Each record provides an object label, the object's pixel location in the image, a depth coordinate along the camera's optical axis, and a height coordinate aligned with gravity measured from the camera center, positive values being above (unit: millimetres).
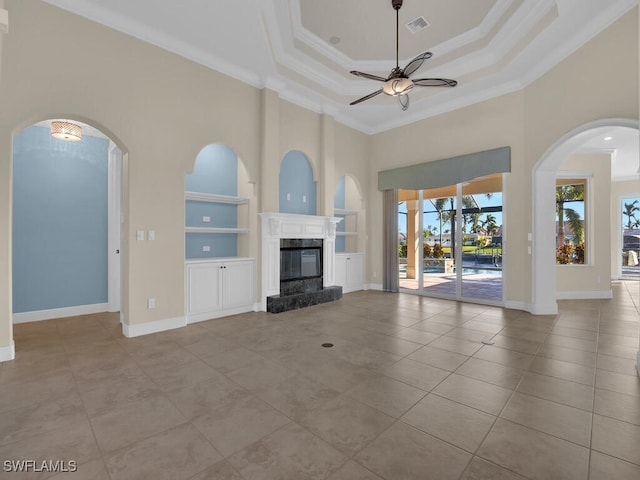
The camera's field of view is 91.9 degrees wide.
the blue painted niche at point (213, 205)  5219 +591
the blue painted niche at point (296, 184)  6535 +1182
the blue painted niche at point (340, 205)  7920 +870
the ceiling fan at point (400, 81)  3840 +1993
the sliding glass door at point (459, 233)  6121 +113
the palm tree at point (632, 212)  11141 +947
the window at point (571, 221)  7074 +404
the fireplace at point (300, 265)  5750 -524
